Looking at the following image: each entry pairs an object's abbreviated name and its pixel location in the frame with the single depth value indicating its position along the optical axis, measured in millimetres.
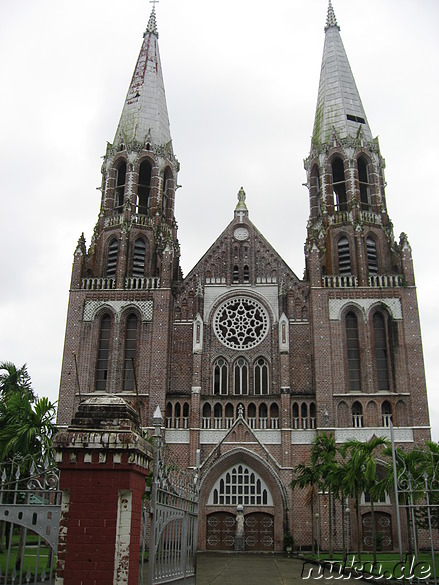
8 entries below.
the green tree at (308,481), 30016
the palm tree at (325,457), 26744
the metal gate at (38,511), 6570
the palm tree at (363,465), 22109
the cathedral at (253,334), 34475
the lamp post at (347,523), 32688
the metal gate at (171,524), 7051
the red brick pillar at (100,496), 6098
